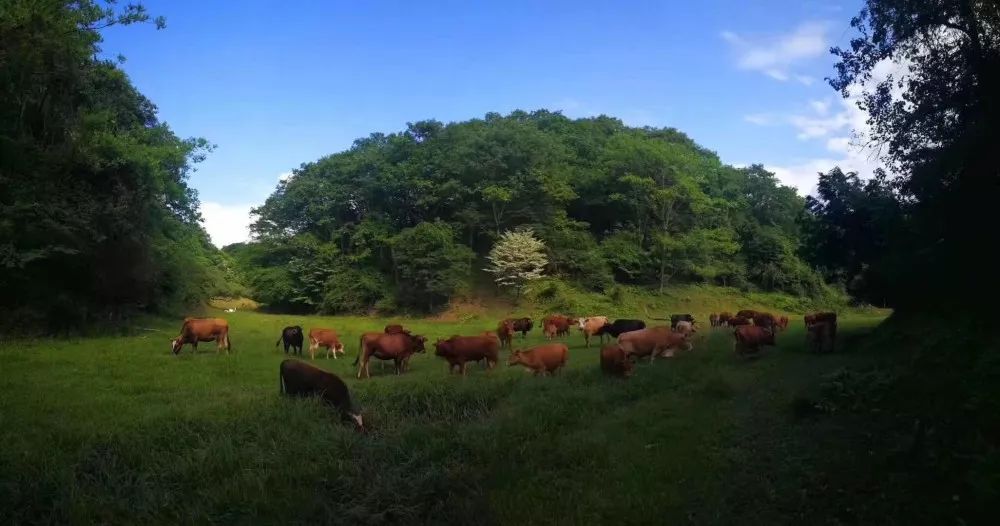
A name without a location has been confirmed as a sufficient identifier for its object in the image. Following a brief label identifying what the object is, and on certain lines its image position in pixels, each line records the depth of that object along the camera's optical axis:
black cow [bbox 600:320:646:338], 23.52
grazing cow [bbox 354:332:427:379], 16.25
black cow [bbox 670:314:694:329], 26.34
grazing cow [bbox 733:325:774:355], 16.75
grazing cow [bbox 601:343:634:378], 14.05
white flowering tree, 43.81
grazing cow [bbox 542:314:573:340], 26.92
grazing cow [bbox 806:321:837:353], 16.44
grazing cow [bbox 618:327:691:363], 17.03
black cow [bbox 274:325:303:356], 21.14
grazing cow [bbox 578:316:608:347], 23.68
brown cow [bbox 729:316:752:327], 26.83
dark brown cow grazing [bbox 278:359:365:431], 10.71
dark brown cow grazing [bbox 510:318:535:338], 27.64
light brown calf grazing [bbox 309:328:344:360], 20.41
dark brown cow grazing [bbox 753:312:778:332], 24.78
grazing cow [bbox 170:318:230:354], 19.56
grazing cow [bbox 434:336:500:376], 16.19
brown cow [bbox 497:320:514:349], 22.70
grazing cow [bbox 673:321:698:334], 20.35
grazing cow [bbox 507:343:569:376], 15.61
